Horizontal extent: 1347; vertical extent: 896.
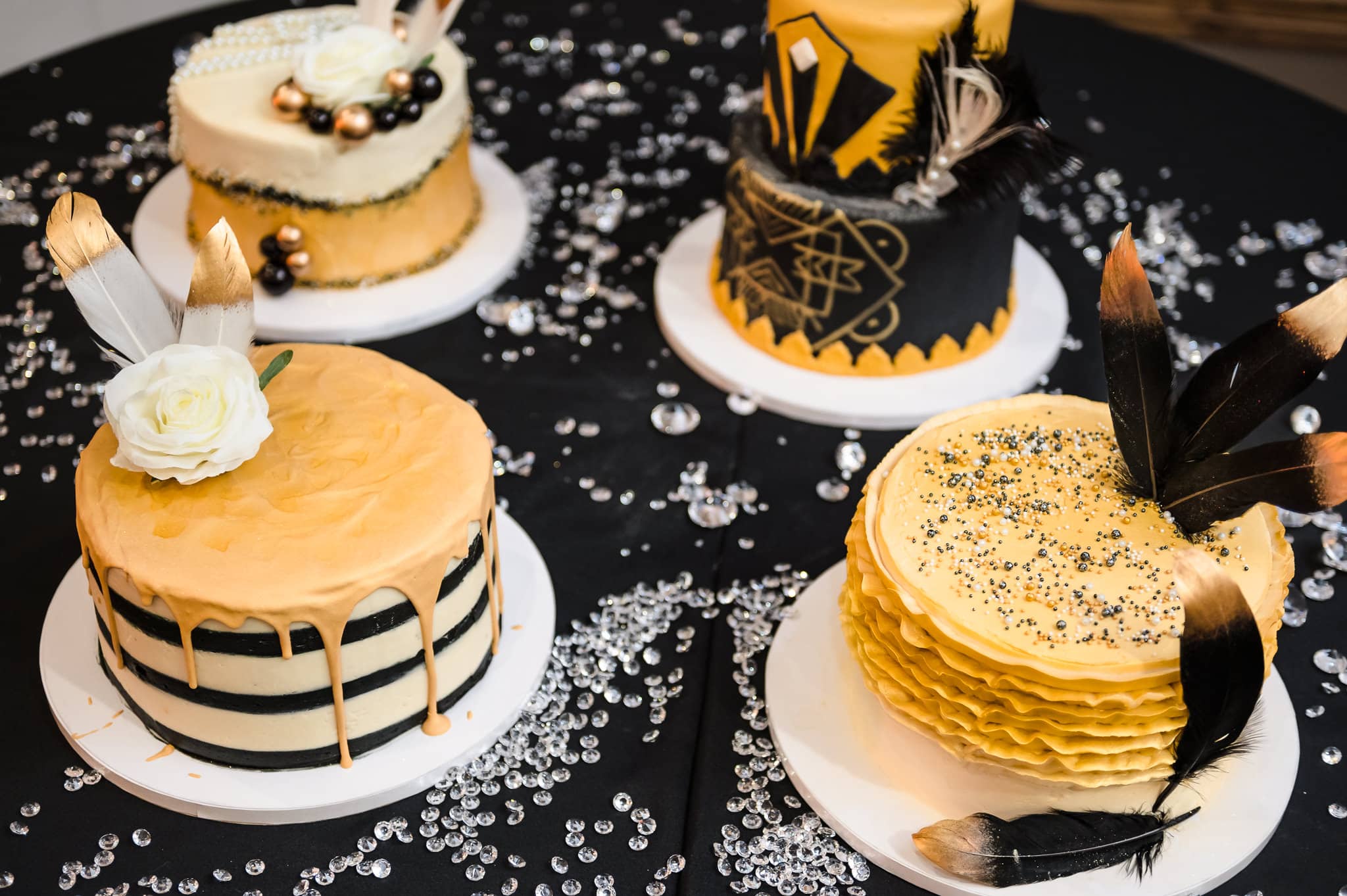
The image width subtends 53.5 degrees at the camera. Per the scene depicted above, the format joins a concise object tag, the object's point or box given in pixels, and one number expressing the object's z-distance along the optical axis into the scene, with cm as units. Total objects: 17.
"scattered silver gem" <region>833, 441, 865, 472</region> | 167
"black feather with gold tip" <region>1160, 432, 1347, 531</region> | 112
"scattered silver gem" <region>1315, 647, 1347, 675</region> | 142
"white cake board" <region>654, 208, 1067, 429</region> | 174
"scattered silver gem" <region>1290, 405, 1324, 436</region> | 171
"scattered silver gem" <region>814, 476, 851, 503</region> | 163
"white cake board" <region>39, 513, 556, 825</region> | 124
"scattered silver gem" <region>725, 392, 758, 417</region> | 175
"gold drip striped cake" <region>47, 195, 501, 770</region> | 117
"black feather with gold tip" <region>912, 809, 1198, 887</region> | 117
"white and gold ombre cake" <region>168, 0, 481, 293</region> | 175
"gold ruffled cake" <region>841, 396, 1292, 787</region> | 110
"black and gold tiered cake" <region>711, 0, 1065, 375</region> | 160
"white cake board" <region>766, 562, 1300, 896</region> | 119
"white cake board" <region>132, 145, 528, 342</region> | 182
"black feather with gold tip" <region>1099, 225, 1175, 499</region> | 122
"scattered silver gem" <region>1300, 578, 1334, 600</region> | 150
